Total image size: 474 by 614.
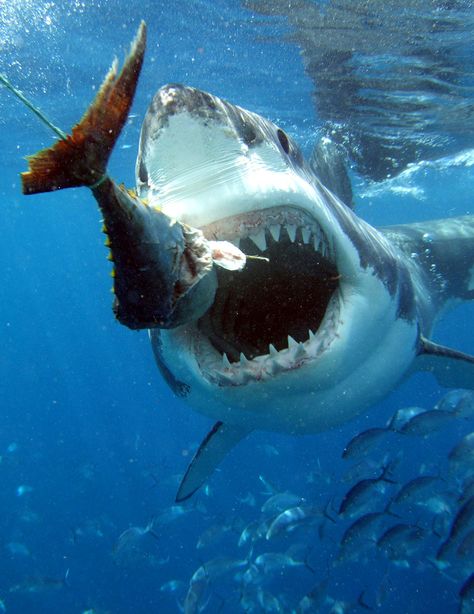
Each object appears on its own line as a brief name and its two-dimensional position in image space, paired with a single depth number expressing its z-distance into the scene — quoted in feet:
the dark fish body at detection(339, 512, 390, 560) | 20.99
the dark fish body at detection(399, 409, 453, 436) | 21.90
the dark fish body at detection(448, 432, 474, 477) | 22.89
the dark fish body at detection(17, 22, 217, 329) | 3.54
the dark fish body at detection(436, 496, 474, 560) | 18.17
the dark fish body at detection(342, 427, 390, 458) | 22.13
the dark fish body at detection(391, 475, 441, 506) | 21.94
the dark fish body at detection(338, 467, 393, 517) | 20.38
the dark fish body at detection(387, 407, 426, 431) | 23.62
